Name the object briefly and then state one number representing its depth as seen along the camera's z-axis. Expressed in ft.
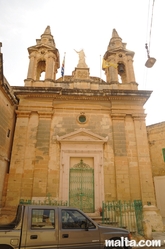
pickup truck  13.48
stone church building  33.88
